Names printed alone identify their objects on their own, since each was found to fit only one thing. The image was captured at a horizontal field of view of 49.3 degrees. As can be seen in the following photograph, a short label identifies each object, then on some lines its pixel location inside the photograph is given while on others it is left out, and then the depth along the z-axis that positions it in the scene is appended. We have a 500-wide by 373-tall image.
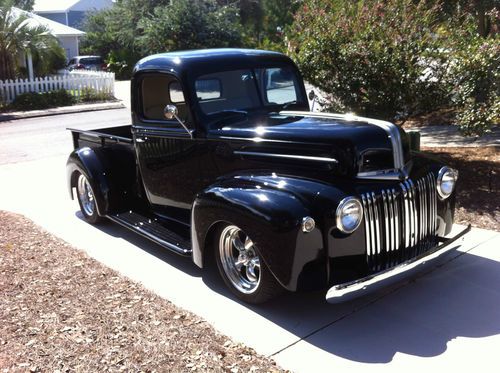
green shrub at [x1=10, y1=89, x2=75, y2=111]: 19.81
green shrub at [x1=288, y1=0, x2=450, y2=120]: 7.00
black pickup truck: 3.68
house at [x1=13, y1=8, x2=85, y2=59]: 27.54
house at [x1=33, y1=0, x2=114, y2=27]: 53.97
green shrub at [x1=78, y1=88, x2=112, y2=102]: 21.52
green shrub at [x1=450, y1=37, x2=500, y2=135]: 6.65
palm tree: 20.14
